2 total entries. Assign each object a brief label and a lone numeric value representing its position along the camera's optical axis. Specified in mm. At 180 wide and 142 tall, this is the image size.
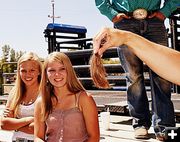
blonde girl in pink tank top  2113
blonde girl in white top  2602
